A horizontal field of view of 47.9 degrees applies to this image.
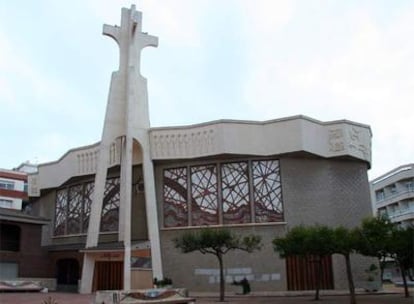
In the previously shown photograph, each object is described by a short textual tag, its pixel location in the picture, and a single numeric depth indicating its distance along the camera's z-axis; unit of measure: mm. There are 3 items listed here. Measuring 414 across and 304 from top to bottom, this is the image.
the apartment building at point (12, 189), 59969
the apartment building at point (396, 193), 61875
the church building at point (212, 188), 33531
